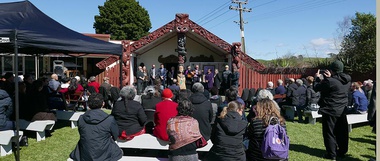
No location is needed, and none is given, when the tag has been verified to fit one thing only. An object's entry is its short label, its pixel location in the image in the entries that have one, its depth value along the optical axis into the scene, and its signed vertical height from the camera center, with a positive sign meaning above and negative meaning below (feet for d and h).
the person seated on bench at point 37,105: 21.07 -1.72
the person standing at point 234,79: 44.99 -0.14
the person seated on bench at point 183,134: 12.82 -2.25
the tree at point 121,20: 134.21 +24.53
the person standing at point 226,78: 45.36 +0.00
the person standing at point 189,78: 49.07 +0.02
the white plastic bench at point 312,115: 27.40 -3.23
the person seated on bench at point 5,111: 18.02 -1.85
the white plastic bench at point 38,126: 20.62 -3.03
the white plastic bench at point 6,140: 17.37 -3.34
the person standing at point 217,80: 46.30 -0.29
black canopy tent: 17.17 +2.75
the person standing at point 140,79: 49.90 -0.11
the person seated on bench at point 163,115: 15.35 -1.74
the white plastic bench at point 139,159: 14.43 -3.64
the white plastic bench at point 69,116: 25.17 -2.96
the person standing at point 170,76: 53.20 +0.36
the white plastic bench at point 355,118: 24.59 -3.15
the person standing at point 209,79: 49.60 -0.23
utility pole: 95.50 +20.92
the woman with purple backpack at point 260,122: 12.61 -1.75
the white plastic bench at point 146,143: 15.67 -3.18
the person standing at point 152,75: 52.25 +0.52
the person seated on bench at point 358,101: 25.45 -1.85
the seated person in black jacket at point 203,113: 15.85 -1.71
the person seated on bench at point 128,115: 15.78 -1.81
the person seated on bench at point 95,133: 12.78 -2.19
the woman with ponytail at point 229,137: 12.57 -2.31
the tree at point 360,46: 55.31 +5.55
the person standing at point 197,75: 50.35 +0.49
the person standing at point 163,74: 51.07 +0.67
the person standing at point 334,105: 16.98 -1.43
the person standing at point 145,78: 50.98 -0.04
